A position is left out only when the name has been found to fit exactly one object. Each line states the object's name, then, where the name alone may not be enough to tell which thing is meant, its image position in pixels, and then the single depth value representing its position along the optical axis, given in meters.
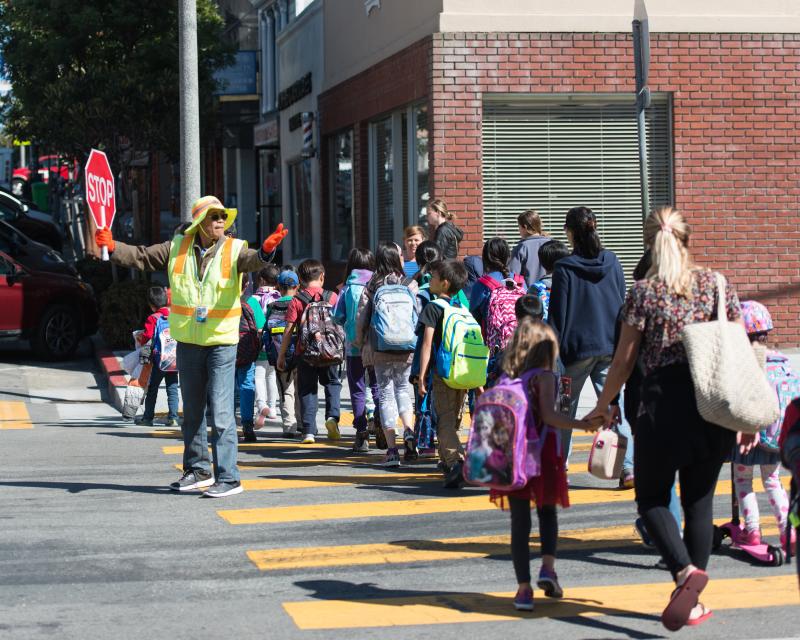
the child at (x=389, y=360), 10.48
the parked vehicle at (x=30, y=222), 30.31
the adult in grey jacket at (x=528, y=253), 11.52
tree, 25.06
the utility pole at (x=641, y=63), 11.52
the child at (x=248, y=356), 12.15
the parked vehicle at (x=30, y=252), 21.80
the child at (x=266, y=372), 12.97
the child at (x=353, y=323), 11.09
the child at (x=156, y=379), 13.12
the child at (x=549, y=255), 9.85
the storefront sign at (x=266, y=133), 30.73
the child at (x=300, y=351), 11.73
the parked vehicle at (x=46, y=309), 18.81
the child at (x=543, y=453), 6.25
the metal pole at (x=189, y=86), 15.45
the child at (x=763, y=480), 7.27
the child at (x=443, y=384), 9.41
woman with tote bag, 5.82
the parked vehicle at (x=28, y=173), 50.53
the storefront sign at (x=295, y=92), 25.59
